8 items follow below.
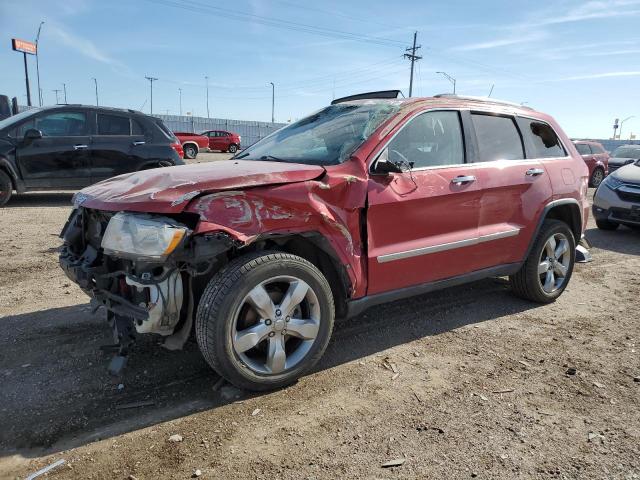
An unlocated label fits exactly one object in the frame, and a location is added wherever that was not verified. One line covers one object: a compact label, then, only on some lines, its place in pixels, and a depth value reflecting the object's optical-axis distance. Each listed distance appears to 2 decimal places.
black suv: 8.88
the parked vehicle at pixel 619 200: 8.45
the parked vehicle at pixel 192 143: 28.08
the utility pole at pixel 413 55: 58.31
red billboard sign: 36.16
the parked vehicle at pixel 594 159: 18.47
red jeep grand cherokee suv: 2.76
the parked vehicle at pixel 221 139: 36.34
